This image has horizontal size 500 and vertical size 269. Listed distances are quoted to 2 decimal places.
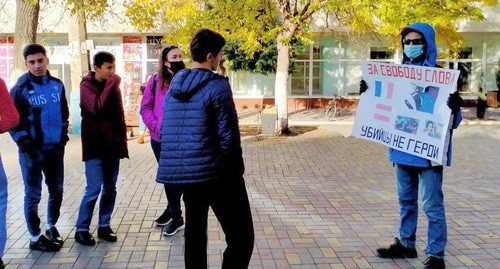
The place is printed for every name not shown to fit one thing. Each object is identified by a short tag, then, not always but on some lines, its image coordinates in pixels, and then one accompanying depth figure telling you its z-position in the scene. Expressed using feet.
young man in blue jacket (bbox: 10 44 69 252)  15.46
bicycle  66.49
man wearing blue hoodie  14.24
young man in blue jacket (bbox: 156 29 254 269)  10.84
